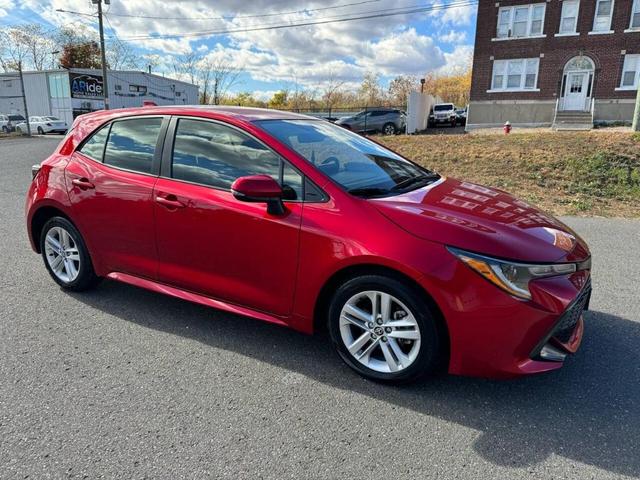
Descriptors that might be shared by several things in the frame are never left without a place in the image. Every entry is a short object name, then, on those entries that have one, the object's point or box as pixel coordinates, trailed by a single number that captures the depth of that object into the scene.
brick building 24.22
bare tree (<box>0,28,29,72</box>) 53.22
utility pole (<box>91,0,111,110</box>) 29.45
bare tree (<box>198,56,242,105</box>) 60.97
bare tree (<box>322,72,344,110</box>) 58.68
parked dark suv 26.30
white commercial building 45.62
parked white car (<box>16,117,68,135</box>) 36.59
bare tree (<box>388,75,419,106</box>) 64.19
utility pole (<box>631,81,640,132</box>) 15.36
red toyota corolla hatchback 2.64
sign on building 45.34
